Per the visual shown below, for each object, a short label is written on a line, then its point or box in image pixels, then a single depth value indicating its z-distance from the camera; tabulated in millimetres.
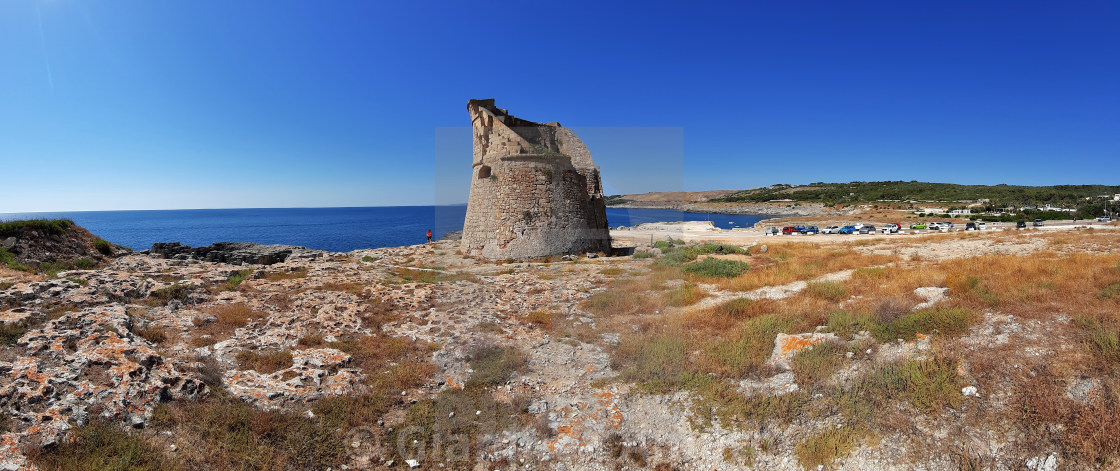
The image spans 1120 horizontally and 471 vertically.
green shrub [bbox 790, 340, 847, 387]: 4703
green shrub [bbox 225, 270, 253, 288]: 8844
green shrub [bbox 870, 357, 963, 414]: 3912
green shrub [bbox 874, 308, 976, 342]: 5566
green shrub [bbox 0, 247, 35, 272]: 9297
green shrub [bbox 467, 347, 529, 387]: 5223
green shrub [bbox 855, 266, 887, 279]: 10233
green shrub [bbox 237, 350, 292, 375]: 5039
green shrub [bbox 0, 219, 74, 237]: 11384
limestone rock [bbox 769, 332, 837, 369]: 5311
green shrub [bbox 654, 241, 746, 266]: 13922
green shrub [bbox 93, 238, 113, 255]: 14031
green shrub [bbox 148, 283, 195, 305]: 7203
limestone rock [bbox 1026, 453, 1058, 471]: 3006
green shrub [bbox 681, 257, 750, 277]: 12172
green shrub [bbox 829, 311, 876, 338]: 6047
